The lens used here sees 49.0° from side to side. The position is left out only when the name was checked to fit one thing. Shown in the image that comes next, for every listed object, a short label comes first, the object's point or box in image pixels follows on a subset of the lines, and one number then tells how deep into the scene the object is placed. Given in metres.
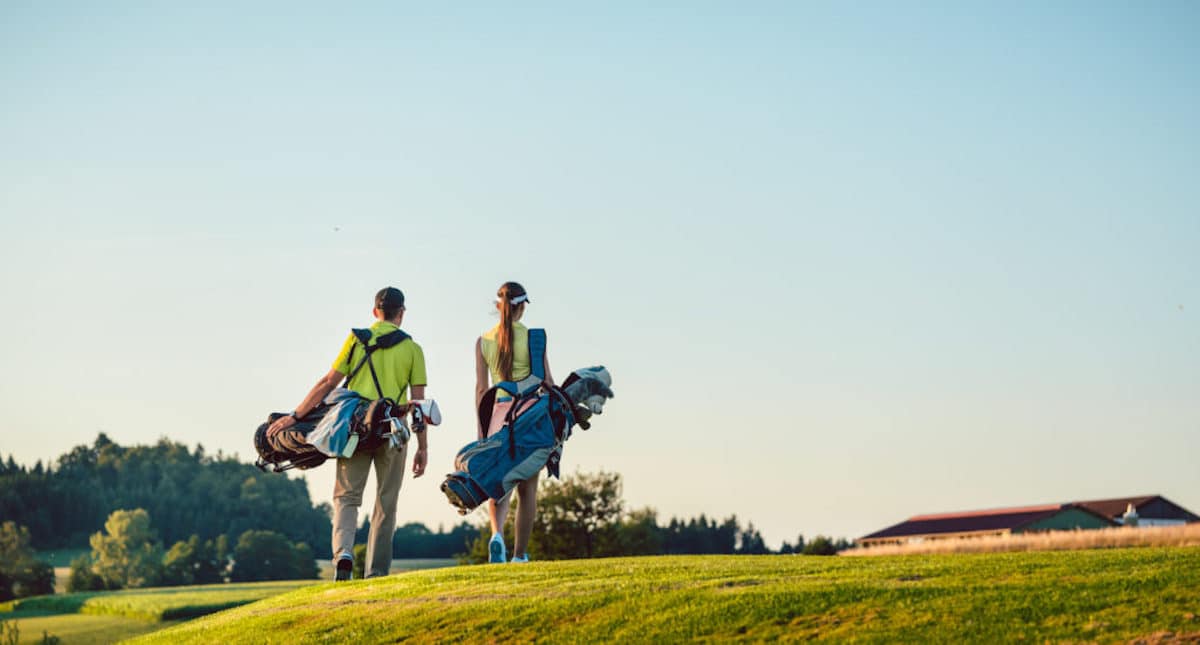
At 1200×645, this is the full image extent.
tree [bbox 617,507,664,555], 64.12
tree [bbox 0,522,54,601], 89.62
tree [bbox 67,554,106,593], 96.38
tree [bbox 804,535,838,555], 54.97
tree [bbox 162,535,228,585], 101.94
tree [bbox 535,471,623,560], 58.19
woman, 16.88
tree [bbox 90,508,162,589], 102.83
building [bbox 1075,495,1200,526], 90.75
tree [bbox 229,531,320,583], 98.75
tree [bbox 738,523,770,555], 91.56
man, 16.56
